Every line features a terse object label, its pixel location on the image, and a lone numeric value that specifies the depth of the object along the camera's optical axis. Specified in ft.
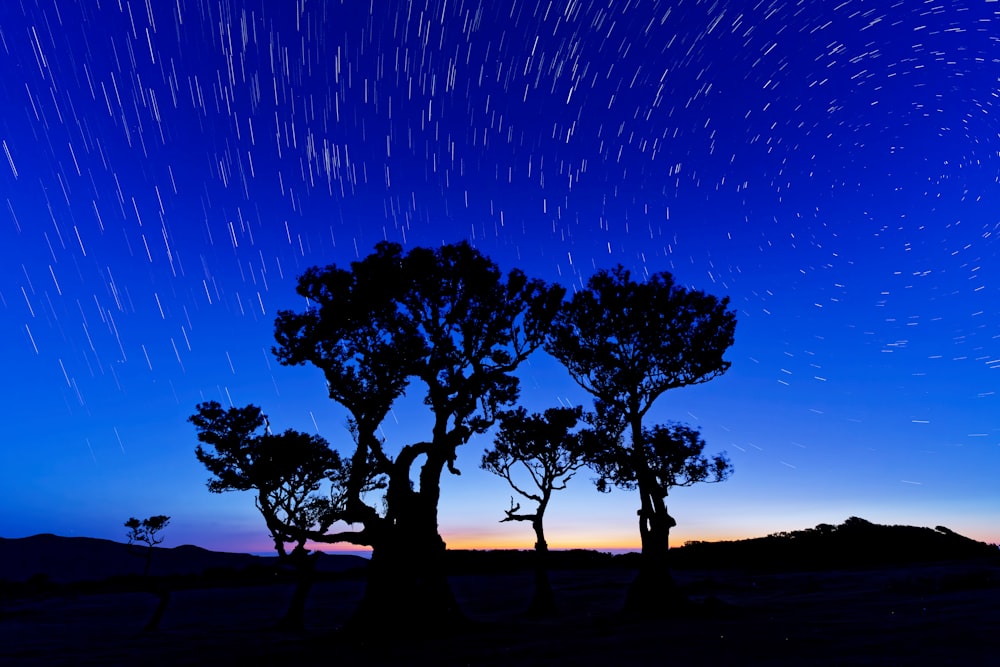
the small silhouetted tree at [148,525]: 171.22
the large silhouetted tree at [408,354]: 85.05
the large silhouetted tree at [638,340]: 113.70
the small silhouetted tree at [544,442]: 126.72
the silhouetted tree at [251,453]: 115.34
